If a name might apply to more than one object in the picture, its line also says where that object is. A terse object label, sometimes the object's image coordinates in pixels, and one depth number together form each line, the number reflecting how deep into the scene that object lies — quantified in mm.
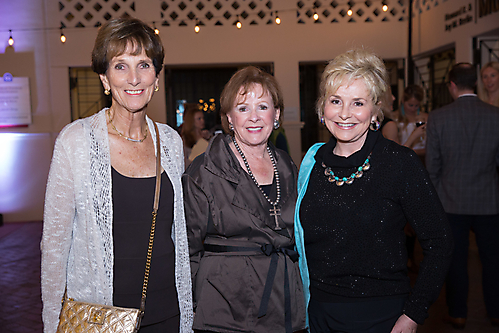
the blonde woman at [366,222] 1534
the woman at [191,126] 5098
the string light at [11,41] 6886
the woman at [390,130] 3740
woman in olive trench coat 1792
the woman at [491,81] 3812
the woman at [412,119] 4113
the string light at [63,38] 6921
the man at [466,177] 3143
